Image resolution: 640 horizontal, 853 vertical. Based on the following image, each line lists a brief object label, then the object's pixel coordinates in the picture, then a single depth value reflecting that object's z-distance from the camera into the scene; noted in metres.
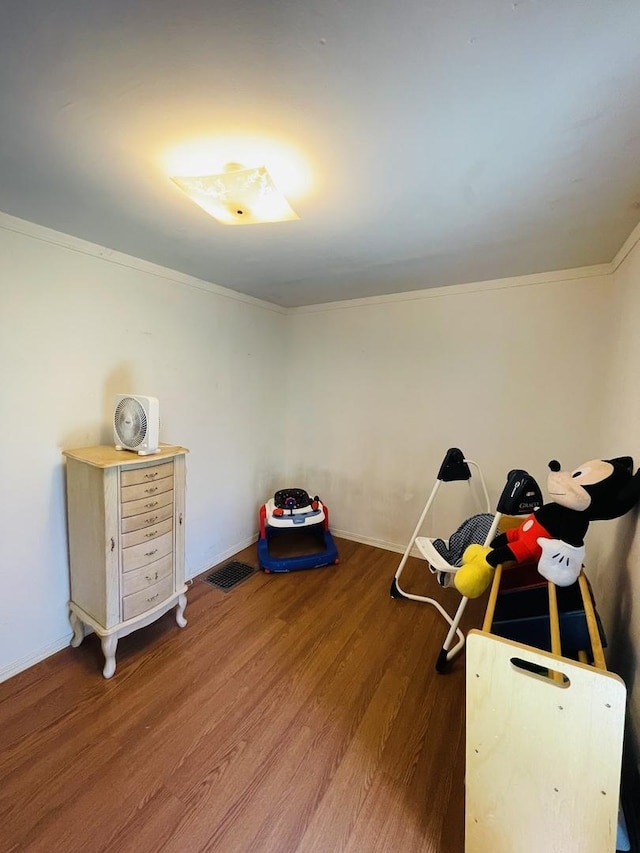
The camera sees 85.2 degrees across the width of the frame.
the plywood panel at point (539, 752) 0.88
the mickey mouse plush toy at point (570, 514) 1.23
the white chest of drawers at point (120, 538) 1.71
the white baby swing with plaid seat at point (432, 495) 1.58
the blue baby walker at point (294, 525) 2.79
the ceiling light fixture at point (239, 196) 1.19
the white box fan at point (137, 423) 1.83
